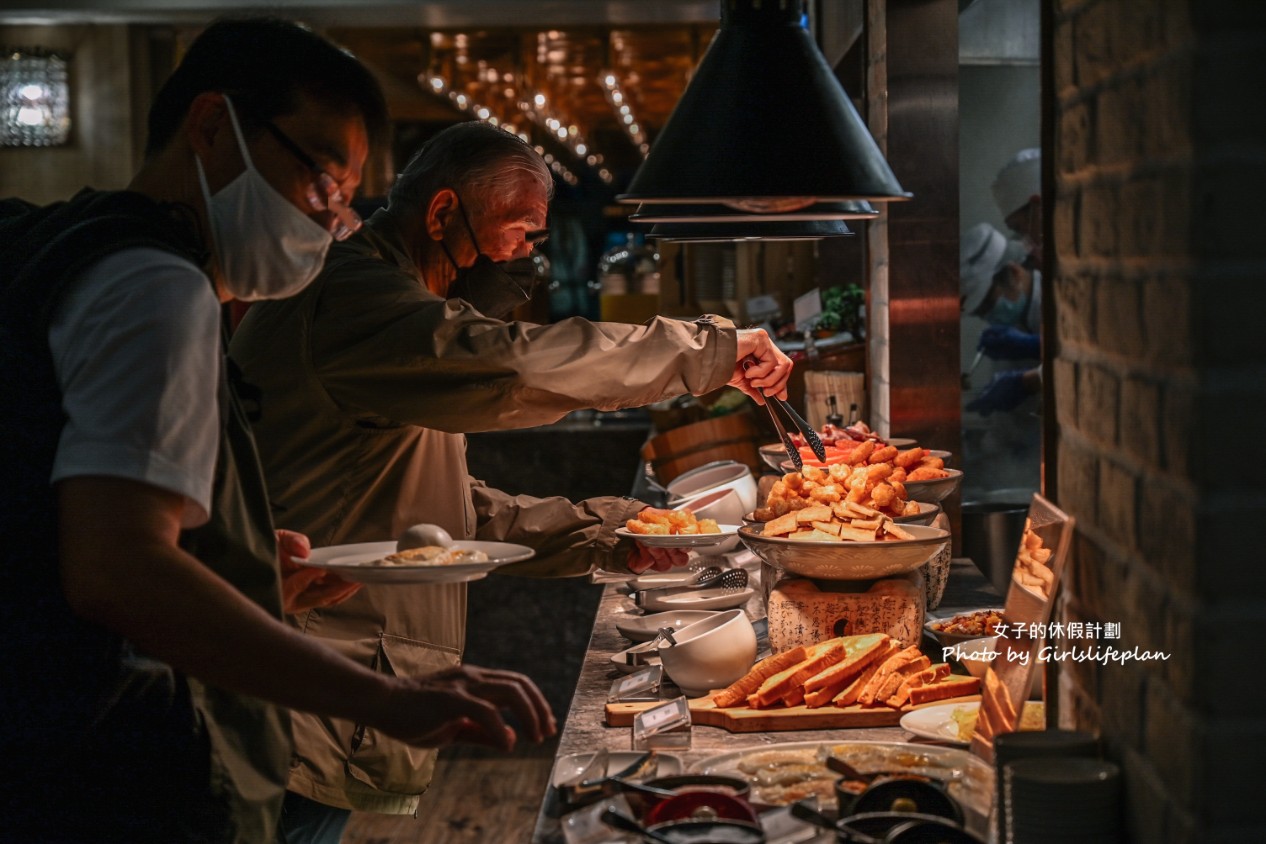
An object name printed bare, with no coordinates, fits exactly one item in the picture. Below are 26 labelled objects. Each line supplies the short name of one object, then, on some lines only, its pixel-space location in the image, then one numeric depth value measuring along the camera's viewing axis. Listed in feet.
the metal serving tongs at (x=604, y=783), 5.72
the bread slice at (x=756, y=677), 7.36
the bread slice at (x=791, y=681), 7.27
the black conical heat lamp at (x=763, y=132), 6.21
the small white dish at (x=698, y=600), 9.36
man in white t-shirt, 4.45
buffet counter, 6.36
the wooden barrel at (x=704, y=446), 15.71
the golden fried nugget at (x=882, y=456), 10.36
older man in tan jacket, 7.98
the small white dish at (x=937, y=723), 6.61
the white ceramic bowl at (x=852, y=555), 7.88
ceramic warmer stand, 8.11
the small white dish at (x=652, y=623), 8.84
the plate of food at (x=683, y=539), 8.93
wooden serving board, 7.18
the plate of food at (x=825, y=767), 5.70
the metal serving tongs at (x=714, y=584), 9.97
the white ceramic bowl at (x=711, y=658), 7.56
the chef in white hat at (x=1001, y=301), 19.62
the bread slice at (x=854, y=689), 7.29
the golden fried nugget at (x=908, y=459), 10.32
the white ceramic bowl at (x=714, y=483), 12.07
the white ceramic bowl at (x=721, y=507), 11.60
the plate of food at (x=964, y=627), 8.27
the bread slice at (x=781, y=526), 8.20
